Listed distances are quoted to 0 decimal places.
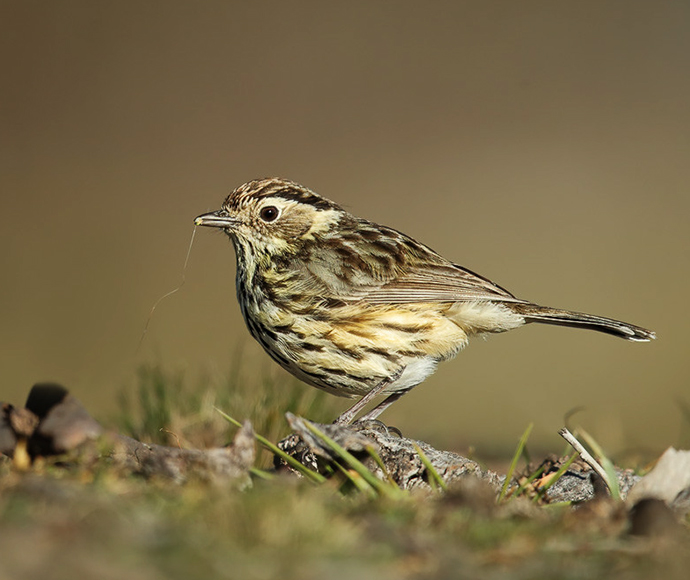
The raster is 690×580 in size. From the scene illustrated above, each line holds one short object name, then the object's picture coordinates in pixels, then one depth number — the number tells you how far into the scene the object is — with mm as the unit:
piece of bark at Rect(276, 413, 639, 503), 6180
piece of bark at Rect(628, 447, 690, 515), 5613
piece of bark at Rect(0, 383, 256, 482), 5430
